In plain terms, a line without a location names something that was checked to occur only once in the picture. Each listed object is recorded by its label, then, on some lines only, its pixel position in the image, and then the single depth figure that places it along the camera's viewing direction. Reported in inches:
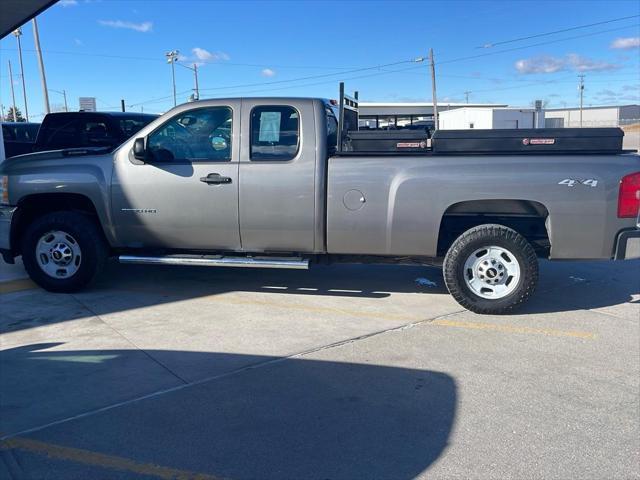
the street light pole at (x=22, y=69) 1582.6
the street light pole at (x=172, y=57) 2047.2
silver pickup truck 214.2
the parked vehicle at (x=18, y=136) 546.3
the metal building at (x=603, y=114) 3914.9
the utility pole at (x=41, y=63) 1023.0
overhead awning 327.3
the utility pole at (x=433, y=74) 1884.8
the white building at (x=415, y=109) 921.4
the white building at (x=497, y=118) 1808.6
